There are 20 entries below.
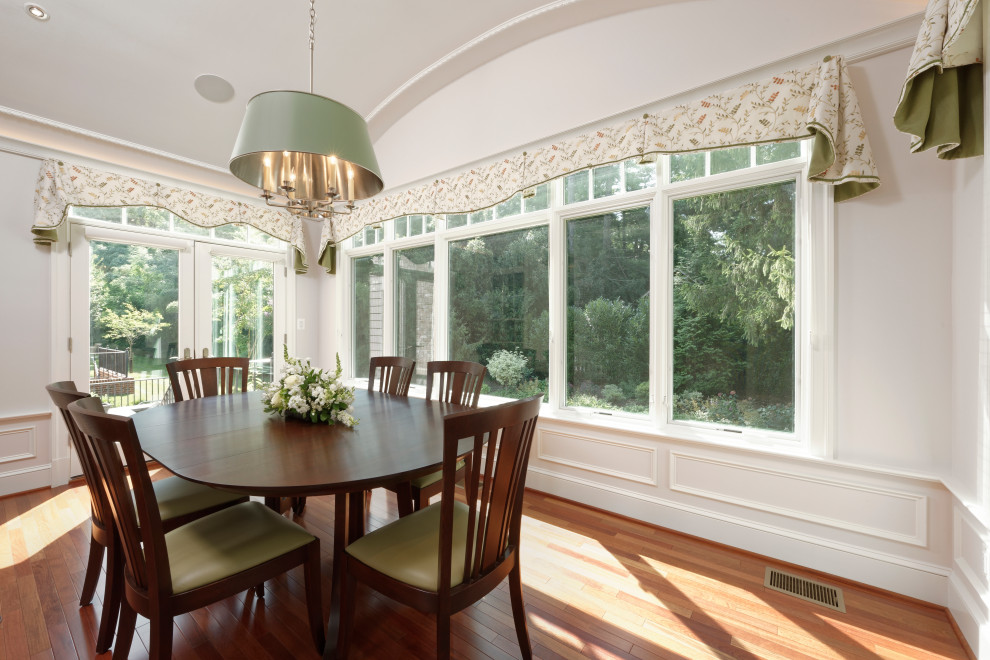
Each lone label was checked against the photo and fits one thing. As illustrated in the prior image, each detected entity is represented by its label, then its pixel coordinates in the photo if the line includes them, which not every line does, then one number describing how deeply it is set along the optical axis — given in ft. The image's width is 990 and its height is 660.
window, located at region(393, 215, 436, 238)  13.15
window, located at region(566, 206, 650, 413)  9.12
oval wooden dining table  4.27
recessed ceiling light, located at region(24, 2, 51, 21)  8.19
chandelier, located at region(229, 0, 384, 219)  5.16
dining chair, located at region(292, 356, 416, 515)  9.57
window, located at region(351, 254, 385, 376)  14.85
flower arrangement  6.49
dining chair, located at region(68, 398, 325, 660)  3.85
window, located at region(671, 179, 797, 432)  7.57
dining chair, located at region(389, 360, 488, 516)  6.94
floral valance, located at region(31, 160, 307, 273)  10.32
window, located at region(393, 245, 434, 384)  13.34
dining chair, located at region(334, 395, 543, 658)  3.96
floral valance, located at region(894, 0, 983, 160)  4.98
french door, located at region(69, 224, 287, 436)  11.25
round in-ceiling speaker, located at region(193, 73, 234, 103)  10.45
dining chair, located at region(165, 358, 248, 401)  9.00
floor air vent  6.22
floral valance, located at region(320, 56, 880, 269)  6.35
